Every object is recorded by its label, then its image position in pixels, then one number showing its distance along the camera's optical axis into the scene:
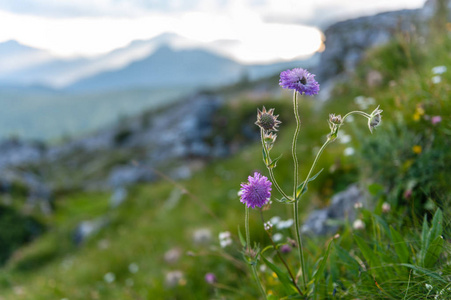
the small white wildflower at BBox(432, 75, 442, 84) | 3.92
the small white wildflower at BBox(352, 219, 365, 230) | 2.79
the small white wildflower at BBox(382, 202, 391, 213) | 2.82
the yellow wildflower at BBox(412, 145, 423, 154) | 3.24
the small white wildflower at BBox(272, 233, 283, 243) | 3.23
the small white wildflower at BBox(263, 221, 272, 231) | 1.96
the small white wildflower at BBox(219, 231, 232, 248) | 2.57
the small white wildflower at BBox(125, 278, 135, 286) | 5.11
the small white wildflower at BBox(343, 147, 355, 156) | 4.05
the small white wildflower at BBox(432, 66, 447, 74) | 3.89
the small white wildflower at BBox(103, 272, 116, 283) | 5.31
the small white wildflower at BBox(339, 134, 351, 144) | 4.41
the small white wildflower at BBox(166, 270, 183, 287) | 4.28
